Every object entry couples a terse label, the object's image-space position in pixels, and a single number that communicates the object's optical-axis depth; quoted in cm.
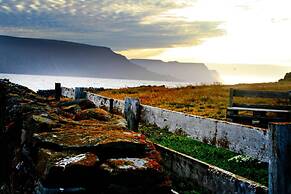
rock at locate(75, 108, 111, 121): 607
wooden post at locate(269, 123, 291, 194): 310
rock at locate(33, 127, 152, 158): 394
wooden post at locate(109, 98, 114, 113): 883
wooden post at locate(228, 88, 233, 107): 1310
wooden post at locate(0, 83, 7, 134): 779
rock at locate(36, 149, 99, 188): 342
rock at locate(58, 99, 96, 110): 790
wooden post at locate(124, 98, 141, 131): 696
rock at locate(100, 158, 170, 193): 354
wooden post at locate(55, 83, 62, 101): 1436
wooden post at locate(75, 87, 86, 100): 1135
